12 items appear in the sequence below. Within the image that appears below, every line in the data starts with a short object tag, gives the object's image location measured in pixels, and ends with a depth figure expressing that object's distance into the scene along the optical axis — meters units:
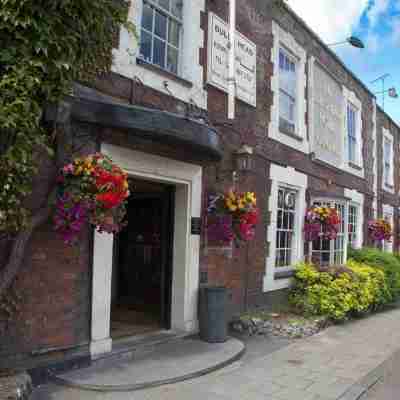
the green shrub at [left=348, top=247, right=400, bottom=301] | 11.14
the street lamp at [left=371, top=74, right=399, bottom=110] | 15.86
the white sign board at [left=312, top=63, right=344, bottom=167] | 10.80
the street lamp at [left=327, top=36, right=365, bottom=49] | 10.84
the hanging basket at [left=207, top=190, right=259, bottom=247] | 6.81
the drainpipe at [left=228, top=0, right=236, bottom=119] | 6.91
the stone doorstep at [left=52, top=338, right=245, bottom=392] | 4.66
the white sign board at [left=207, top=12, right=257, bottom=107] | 7.14
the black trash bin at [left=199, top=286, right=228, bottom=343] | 6.47
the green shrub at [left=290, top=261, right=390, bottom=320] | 8.57
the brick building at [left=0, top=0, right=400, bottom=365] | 4.90
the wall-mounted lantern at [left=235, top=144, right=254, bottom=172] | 7.51
